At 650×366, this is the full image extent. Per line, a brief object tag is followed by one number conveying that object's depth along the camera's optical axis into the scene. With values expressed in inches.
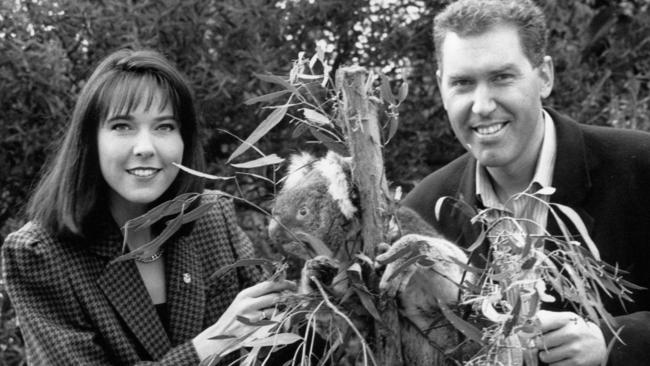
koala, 77.9
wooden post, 78.1
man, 110.6
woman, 107.4
